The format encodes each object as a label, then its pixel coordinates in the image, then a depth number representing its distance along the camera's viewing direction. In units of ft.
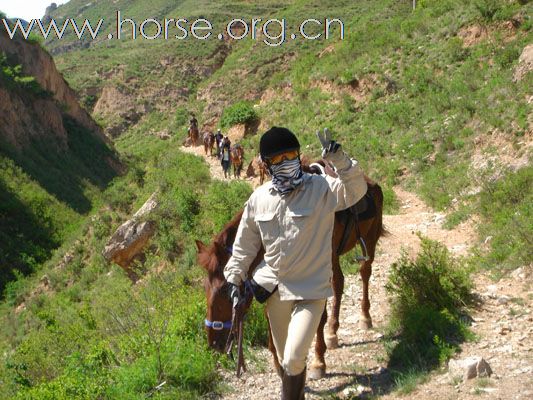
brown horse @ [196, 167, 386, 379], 13.66
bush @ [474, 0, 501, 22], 60.64
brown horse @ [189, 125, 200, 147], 103.04
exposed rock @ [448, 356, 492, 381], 13.30
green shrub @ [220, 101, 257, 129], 93.81
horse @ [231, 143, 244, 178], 67.05
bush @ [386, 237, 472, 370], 15.49
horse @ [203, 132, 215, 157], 87.35
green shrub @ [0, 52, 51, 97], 107.14
